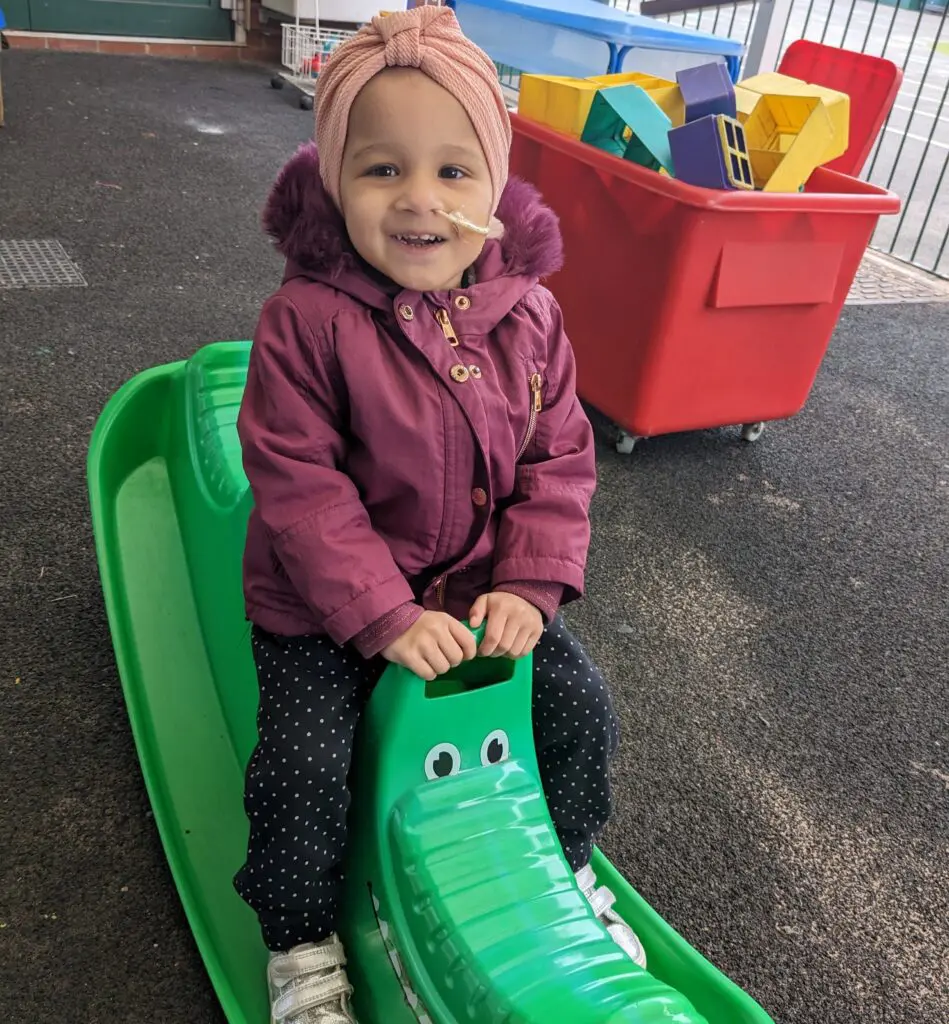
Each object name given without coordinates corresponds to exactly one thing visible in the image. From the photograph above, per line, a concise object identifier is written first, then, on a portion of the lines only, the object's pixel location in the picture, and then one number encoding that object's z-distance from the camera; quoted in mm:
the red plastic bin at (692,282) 1330
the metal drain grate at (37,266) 1764
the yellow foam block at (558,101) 1487
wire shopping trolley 3648
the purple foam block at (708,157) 1266
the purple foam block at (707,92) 1375
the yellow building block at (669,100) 1469
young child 635
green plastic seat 569
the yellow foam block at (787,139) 1312
